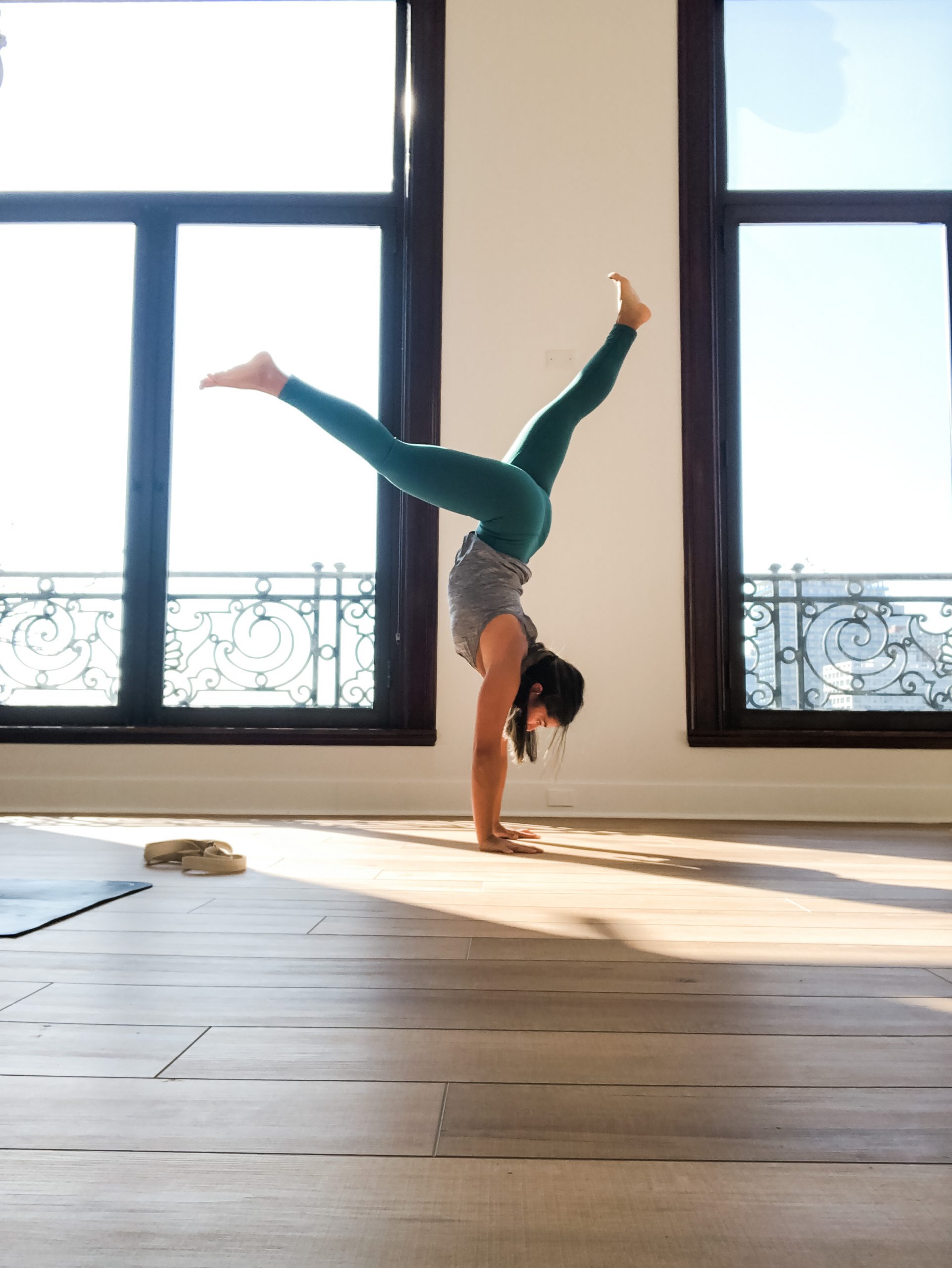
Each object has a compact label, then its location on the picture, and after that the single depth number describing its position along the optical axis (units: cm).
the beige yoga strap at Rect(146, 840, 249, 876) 206
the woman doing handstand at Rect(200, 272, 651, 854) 245
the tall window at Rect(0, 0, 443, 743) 380
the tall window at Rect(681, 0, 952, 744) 374
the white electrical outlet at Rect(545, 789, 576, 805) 359
